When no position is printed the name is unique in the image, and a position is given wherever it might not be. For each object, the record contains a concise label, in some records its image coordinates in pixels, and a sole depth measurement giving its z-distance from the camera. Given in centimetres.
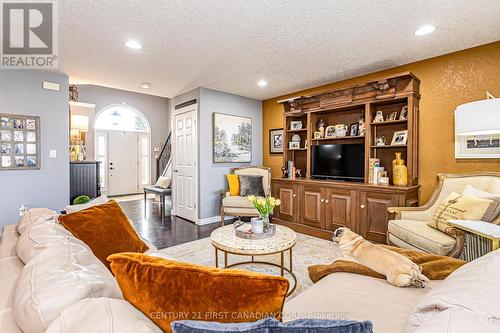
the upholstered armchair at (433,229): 209
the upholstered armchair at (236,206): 403
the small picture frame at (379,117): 350
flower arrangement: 239
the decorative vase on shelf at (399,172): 321
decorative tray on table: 221
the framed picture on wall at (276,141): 517
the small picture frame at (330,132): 408
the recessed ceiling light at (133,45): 272
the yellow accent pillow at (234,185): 450
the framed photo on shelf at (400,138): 330
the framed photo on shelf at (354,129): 384
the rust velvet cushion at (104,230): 149
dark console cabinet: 402
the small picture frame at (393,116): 346
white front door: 730
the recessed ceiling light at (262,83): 412
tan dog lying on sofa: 130
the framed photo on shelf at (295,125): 455
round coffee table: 194
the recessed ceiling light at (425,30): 242
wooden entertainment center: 316
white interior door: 461
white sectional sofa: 62
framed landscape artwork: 471
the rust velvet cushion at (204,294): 65
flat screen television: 368
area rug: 260
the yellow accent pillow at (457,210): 215
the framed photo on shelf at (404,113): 329
